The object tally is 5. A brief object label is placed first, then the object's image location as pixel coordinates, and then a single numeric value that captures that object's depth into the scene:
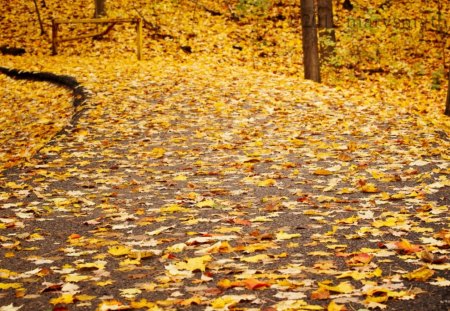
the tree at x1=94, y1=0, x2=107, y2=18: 39.06
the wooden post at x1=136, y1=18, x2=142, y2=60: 31.81
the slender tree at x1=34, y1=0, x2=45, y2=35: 40.03
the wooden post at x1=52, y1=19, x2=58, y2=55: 35.04
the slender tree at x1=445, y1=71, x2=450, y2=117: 23.11
